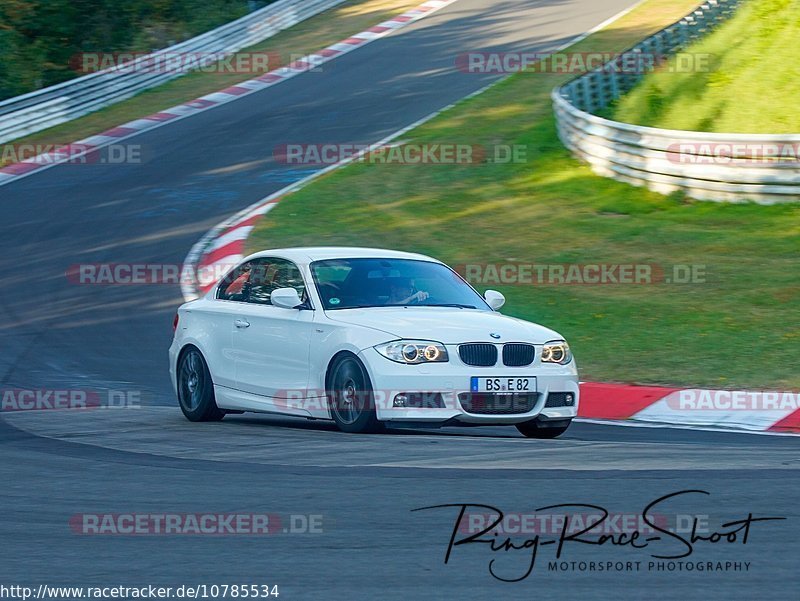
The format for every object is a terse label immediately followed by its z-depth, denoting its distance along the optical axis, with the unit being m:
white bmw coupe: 17.25
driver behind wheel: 19.06
